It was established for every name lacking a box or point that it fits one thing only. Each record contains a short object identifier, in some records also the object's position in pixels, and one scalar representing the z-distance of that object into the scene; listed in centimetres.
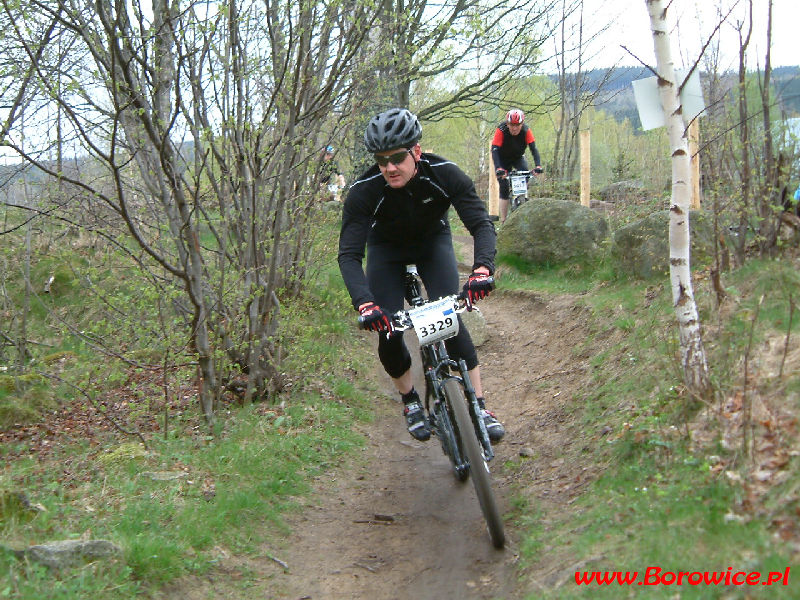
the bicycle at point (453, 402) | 386
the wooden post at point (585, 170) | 1419
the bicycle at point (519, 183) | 1266
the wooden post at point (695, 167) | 923
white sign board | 433
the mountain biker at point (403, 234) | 449
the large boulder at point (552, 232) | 1014
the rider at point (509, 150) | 1235
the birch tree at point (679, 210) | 411
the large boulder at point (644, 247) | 748
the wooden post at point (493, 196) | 1856
